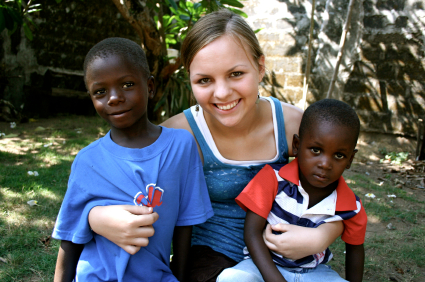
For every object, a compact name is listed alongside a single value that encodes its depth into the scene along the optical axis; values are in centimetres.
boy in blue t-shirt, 135
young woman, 134
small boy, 151
